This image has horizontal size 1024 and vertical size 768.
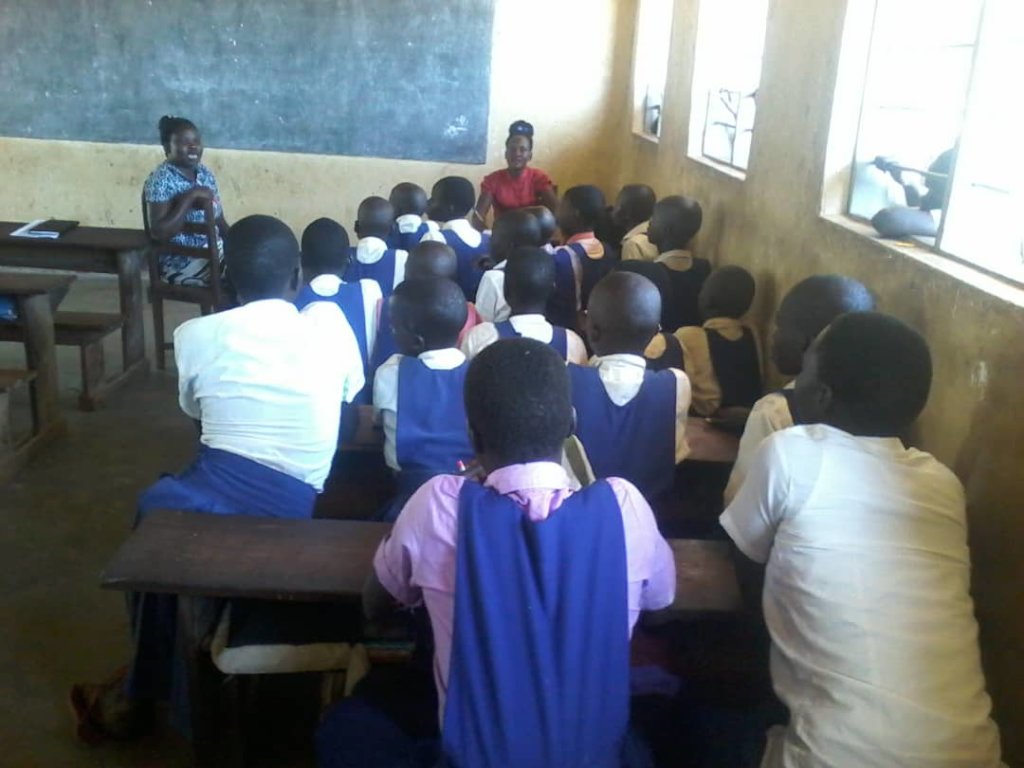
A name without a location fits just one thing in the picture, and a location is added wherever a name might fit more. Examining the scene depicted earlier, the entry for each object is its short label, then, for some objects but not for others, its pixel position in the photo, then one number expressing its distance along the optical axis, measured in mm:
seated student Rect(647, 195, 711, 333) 3473
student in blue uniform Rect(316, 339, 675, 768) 1231
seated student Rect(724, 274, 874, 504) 2164
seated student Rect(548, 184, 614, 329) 3611
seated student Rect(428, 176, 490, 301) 3971
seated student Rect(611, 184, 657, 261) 4332
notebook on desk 4305
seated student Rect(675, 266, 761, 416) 2775
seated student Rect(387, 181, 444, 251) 4004
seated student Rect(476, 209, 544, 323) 3322
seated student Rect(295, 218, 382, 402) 2945
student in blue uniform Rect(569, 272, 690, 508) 2119
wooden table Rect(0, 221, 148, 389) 4273
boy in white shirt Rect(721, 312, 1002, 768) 1258
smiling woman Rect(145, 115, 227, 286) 4348
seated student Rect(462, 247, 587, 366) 2512
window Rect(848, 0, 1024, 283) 2098
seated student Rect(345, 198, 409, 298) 3559
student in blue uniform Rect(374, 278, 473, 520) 2096
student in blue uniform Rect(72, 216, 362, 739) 1874
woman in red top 5379
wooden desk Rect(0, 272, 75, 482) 3514
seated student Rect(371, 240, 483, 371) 3027
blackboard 6070
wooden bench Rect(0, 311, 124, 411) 4016
